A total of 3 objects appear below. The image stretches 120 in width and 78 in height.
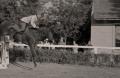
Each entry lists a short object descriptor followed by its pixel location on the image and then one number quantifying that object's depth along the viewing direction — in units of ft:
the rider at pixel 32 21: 55.83
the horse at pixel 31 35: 55.52
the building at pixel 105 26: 72.28
